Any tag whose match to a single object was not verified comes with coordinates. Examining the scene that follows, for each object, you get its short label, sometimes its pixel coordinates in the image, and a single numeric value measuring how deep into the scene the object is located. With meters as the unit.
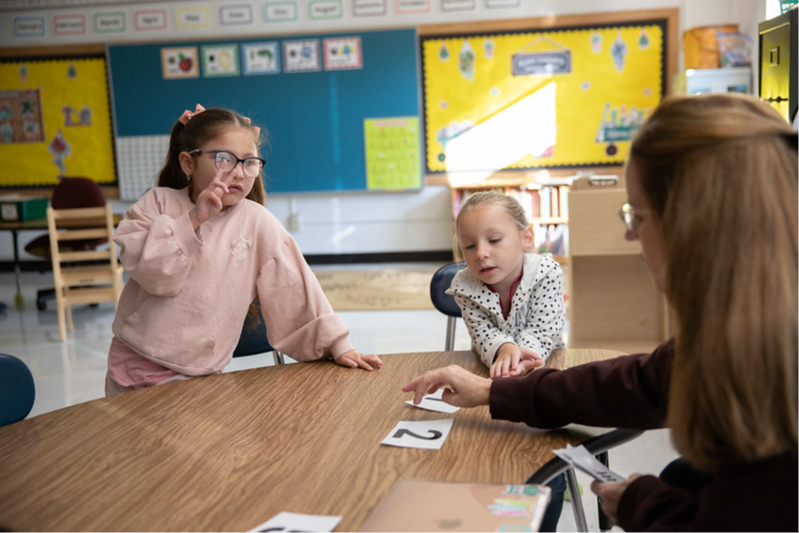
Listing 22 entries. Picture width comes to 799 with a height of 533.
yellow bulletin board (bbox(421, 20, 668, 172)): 6.01
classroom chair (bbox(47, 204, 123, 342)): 4.39
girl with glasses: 1.58
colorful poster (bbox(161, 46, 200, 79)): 6.43
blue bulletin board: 6.25
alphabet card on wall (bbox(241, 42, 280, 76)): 6.32
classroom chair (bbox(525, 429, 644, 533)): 0.99
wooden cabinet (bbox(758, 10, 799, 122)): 2.30
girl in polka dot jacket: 1.57
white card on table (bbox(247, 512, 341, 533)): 0.83
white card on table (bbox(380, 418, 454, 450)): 1.08
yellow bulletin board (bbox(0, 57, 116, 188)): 6.61
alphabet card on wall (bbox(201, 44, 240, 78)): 6.37
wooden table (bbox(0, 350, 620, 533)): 0.90
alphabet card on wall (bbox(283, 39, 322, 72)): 6.28
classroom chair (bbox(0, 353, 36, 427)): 1.34
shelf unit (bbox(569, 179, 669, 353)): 3.27
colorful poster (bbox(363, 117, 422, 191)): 6.30
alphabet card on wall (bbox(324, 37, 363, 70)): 6.23
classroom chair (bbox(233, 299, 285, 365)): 1.93
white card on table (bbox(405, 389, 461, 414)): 1.23
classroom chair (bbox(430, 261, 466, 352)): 2.13
